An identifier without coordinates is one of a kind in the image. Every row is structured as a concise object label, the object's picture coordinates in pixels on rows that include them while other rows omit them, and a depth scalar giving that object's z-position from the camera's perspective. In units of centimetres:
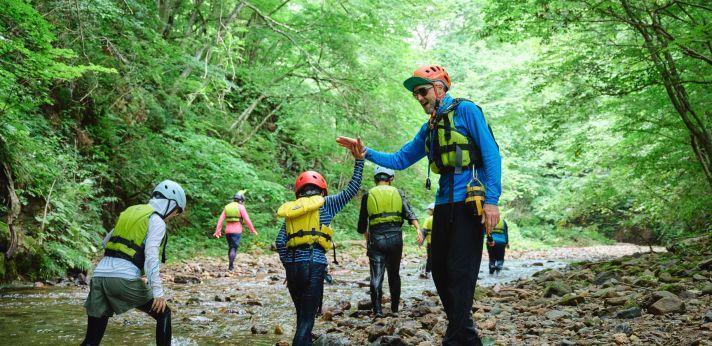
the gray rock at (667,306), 546
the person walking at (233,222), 1368
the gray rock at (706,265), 783
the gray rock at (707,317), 491
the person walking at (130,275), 449
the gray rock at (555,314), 602
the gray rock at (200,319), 698
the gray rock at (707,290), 615
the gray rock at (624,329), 497
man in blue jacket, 363
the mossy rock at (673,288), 643
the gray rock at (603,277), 862
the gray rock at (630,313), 556
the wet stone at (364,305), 772
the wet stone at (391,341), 502
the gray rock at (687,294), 614
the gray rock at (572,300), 672
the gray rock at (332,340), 528
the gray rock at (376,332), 554
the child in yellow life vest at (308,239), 475
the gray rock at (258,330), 630
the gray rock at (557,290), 776
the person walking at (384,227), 739
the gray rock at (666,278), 738
